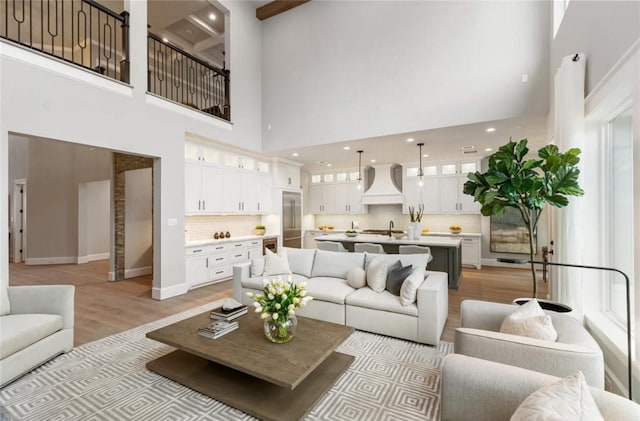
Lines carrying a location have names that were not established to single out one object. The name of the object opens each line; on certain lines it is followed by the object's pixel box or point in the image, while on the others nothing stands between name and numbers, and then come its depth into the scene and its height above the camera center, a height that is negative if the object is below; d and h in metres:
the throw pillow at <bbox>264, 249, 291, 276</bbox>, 4.32 -0.83
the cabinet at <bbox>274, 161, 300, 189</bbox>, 7.84 +1.03
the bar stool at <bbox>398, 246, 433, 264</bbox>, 5.02 -0.70
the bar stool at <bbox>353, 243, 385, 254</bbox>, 5.29 -0.70
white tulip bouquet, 2.25 -0.75
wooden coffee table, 1.97 -1.08
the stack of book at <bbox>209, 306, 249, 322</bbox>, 2.71 -1.00
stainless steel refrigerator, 8.09 -0.25
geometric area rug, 2.04 -1.44
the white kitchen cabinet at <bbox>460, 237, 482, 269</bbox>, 7.03 -1.05
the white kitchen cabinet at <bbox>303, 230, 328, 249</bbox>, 9.30 -0.92
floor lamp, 1.64 -0.78
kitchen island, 5.21 -0.73
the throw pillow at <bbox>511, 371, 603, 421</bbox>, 0.98 -0.70
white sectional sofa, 3.06 -1.04
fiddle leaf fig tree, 2.50 +0.26
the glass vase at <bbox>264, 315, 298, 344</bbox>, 2.28 -0.96
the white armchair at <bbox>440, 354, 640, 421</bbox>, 1.32 -0.86
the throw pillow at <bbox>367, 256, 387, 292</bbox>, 3.54 -0.81
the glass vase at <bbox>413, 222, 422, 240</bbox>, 5.71 -0.41
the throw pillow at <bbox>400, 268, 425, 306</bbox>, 3.14 -0.89
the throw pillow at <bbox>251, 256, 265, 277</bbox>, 4.33 -0.87
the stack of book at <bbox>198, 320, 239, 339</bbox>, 2.43 -1.03
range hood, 8.24 +0.69
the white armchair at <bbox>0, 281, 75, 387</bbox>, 2.33 -1.01
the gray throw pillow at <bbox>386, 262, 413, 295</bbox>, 3.39 -0.81
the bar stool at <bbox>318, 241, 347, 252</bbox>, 5.63 -0.70
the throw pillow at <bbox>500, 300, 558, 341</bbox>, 1.80 -0.75
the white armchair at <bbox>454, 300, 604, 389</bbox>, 1.52 -0.80
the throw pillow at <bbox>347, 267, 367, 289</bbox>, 3.73 -0.88
